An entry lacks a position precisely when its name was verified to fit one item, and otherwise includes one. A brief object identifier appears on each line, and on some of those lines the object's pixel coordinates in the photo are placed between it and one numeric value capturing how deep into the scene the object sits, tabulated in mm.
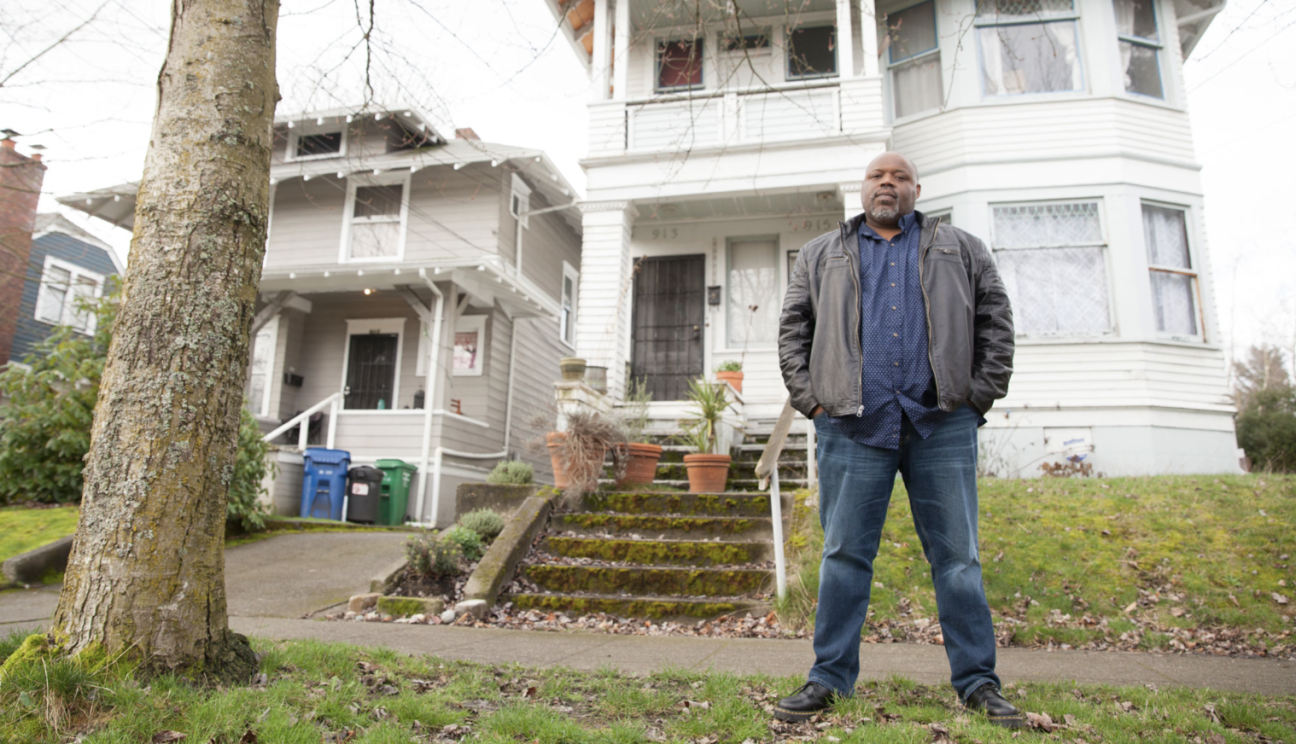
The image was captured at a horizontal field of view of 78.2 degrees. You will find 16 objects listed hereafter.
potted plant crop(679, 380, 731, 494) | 7289
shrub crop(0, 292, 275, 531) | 8086
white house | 9062
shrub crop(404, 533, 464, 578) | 5902
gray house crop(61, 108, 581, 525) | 12141
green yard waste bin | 10961
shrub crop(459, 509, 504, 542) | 6648
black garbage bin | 10711
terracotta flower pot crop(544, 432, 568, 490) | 7129
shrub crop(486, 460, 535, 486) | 8086
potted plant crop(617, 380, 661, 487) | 7340
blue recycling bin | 10781
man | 2574
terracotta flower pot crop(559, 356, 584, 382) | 7961
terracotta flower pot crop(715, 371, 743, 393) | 9422
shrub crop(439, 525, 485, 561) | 6262
